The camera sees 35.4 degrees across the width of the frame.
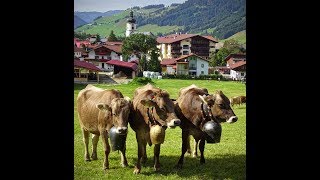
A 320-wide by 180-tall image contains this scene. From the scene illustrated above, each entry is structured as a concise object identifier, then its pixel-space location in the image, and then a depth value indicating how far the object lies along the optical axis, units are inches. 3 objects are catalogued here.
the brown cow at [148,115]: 207.0
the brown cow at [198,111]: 219.9
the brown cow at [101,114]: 207.5
